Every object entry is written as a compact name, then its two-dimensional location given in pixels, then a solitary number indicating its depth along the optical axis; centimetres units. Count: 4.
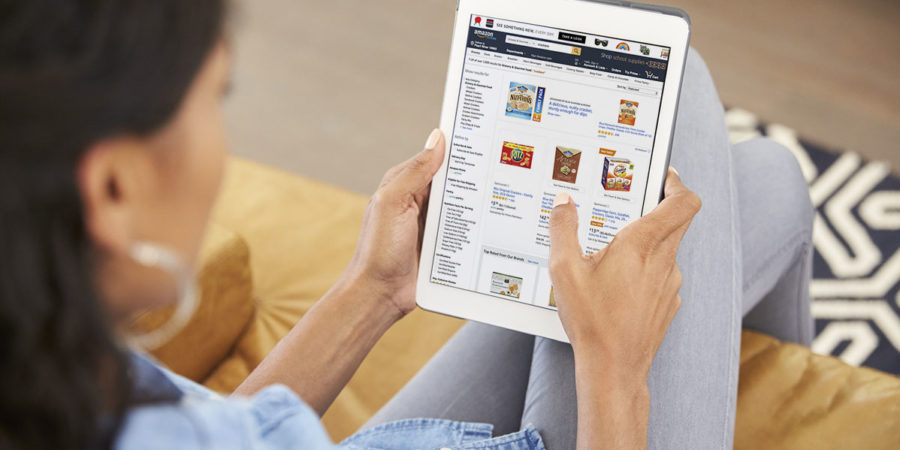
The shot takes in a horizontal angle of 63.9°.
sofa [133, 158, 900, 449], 83
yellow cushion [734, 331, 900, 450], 81
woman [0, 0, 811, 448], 33
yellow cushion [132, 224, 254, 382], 85
